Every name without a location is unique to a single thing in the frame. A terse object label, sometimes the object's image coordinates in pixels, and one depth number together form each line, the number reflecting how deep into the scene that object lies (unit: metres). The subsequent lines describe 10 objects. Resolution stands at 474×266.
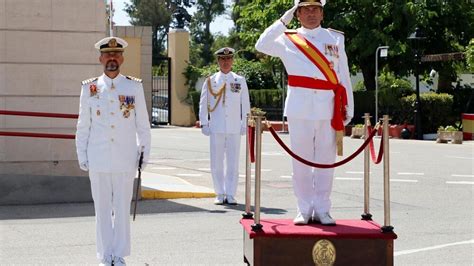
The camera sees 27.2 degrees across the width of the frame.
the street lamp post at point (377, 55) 36.68
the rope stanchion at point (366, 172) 8.53
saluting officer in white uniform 8.16
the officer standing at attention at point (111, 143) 8.35
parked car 48.94
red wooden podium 7.43
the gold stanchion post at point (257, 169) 7.54
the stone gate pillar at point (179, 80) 47.09
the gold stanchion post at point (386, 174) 7.61
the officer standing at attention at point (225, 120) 13.87
